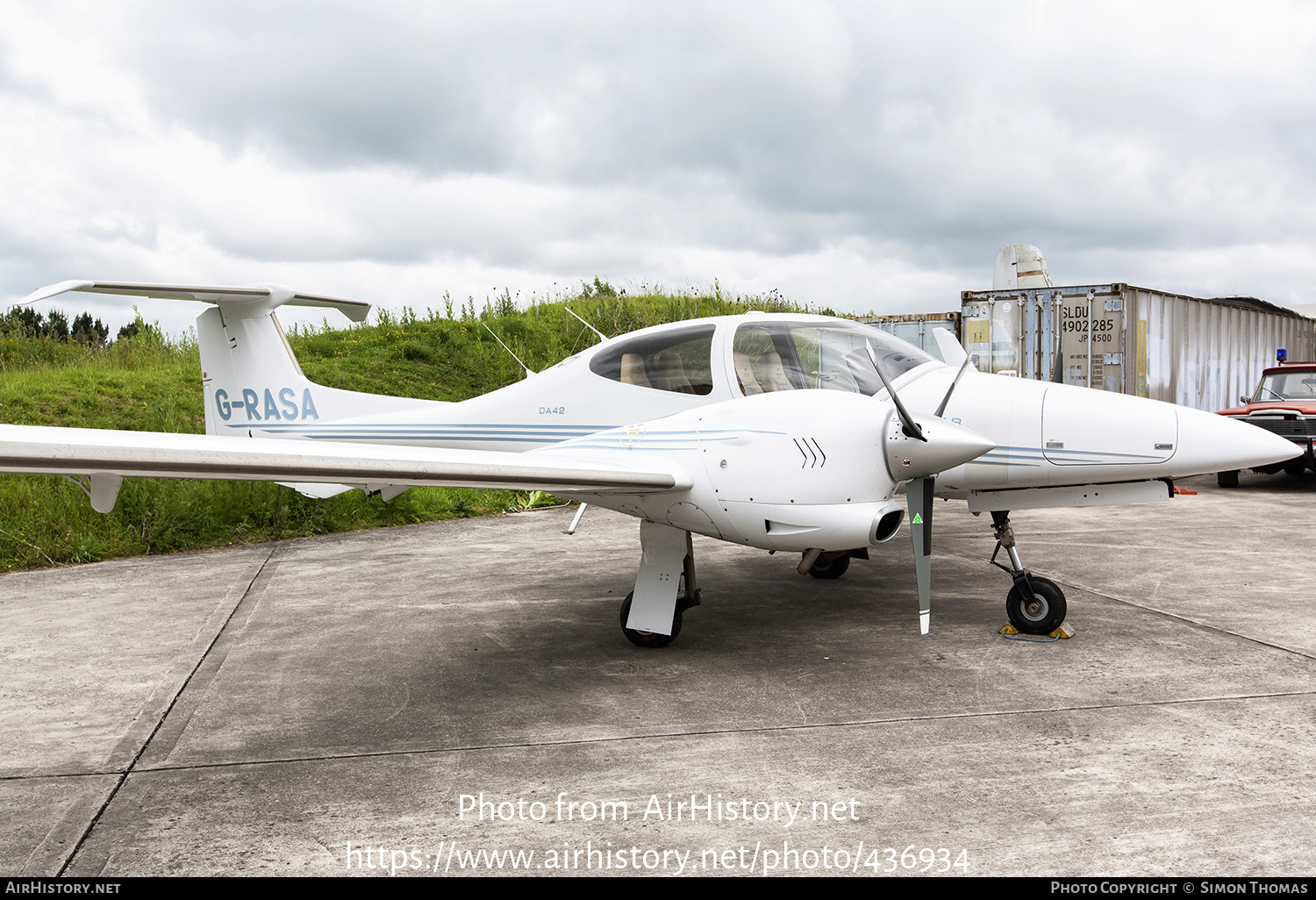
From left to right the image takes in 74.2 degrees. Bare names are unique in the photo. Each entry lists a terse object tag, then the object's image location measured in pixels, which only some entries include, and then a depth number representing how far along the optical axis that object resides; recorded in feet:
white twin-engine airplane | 13.94
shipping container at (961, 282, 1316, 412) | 45.11
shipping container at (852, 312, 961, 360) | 50.30
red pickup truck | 42.50
